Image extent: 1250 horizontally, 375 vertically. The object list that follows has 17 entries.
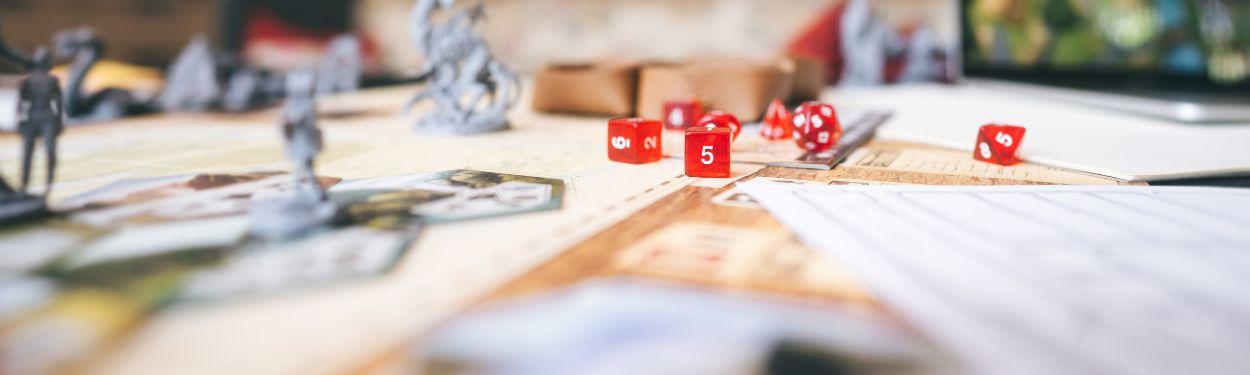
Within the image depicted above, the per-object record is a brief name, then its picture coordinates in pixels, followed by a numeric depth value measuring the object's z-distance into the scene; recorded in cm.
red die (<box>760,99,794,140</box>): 54
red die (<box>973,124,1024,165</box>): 46
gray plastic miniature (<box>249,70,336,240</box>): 35
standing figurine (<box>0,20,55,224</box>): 37
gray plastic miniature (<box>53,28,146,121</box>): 54
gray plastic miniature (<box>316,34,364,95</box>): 100
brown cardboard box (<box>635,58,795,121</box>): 61
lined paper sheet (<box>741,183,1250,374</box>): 26
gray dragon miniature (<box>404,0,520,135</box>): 57
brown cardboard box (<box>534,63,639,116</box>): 64
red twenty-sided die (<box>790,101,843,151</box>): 50
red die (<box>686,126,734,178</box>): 43
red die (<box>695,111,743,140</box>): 51
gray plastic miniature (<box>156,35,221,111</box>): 69
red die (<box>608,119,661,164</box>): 46
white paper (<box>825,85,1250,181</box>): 46
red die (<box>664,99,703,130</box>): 57
